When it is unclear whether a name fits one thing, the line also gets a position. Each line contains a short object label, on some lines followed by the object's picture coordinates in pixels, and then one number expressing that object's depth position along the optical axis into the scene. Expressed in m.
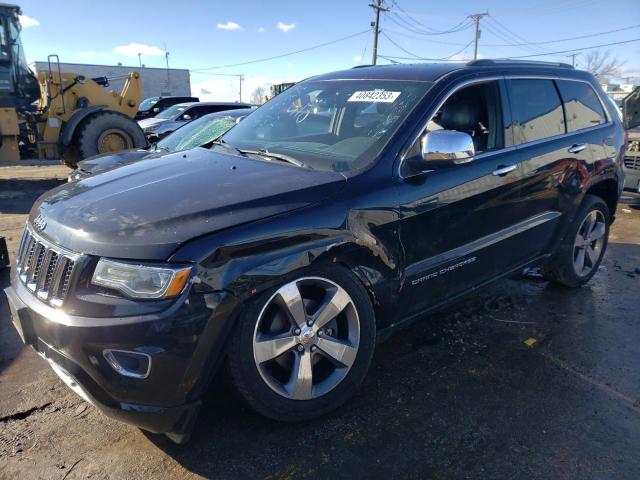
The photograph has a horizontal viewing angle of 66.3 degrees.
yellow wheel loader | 9.94
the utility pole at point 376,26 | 34.25
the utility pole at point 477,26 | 48.31
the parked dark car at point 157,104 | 19.17
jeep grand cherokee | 2.05
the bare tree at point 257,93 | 78.22
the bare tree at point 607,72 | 59.31
